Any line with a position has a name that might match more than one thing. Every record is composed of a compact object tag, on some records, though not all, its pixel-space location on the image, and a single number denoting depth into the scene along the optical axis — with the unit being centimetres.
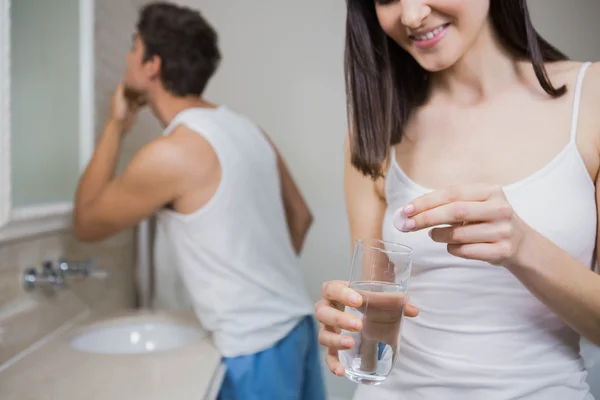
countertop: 101
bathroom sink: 143
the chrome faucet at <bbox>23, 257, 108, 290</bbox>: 123
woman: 64
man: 126
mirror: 113
